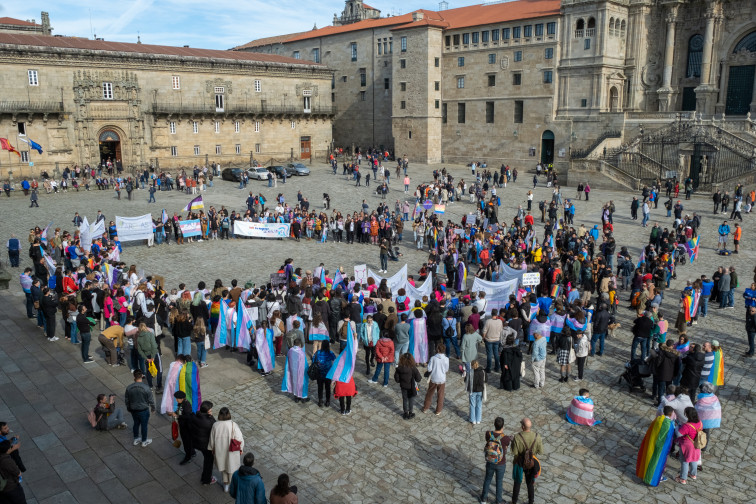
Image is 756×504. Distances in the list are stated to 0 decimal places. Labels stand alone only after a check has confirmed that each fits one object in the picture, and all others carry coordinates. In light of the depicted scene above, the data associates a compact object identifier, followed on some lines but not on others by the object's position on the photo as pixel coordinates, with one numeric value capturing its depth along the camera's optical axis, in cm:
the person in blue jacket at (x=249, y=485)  795
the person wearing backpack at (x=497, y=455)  913
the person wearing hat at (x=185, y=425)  980
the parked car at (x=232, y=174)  4636
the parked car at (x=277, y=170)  4784
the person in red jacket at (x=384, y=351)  1316
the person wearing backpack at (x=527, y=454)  906
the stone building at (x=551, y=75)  4769
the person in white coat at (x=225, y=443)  927
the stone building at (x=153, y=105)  4600
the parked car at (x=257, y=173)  4762
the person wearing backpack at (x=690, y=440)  971
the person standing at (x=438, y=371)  1180
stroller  1307
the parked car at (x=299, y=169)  5044
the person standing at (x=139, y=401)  1042
